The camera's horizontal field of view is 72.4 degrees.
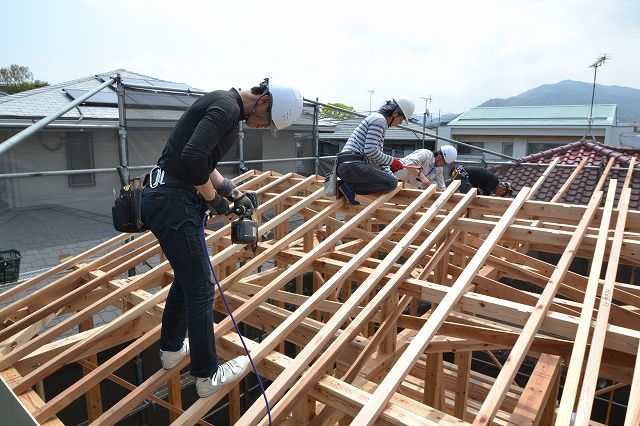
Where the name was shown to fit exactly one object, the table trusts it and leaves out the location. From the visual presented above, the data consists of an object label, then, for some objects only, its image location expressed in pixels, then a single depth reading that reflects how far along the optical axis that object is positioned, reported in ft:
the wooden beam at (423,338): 6.65
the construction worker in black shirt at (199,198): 7.25
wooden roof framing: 7.48
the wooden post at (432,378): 11.87
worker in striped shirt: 14.52
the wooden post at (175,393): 12.69
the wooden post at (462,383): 12.26
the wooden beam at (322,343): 7.04
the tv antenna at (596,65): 71.12
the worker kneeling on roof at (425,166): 16.88
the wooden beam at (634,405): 6.17
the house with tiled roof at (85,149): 19.45
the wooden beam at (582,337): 6.42
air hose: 6.91
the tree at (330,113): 109.11
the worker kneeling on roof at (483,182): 23.95
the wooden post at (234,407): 15.08
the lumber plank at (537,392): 7.32
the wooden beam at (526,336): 6.49
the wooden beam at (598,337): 6.40
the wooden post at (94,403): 12.55
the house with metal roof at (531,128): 74.08
